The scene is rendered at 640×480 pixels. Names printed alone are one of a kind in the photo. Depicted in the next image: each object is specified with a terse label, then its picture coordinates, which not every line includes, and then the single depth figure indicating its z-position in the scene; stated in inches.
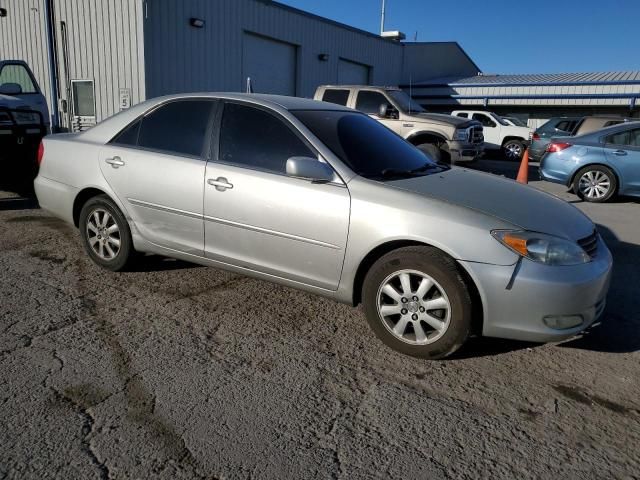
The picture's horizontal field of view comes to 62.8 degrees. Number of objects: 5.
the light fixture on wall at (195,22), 553.4
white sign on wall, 525.0
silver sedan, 120.2
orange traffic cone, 378.0
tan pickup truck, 437.4
